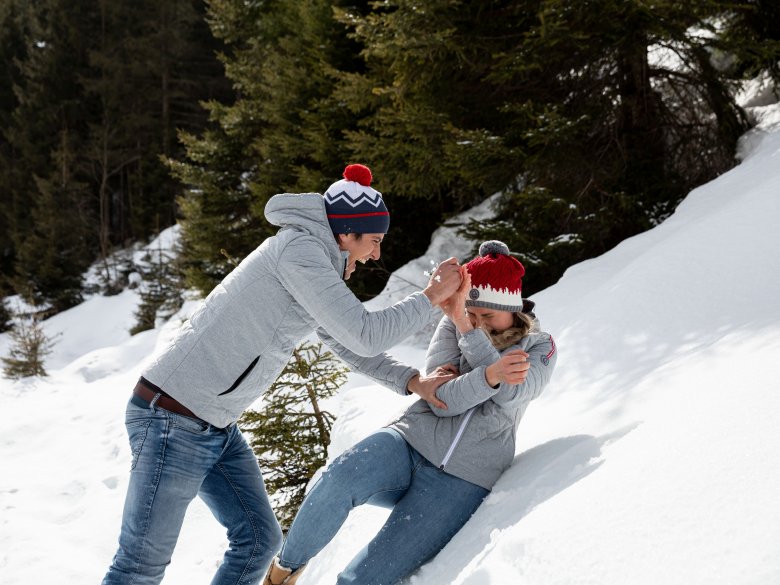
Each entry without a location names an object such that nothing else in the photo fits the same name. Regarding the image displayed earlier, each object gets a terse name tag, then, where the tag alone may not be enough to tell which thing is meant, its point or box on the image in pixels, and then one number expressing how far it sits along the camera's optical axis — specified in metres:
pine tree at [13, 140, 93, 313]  25.19
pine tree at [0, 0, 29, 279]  30.33
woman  2.59
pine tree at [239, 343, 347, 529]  5.21
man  2.33
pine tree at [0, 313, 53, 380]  15.41
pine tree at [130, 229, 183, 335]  19.31
